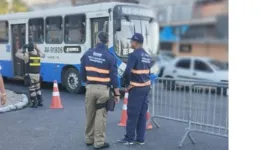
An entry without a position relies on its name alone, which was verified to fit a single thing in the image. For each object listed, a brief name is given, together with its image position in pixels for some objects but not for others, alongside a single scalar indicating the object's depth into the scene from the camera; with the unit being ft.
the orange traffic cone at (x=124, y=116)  21.38
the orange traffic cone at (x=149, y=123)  20.74
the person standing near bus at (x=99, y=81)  15.83
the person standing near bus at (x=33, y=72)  25.76
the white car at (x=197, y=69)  38.79
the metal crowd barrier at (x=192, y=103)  18.11
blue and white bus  31.58
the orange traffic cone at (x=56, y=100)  26.65
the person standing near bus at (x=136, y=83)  16.46
